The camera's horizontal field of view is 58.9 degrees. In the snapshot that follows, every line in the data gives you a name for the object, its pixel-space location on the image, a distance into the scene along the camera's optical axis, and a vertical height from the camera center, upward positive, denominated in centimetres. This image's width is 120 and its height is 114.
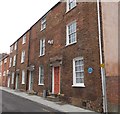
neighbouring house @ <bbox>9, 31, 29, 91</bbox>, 1477 +113
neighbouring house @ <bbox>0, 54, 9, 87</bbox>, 2196 -46
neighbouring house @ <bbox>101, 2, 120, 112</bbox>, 605 +113
